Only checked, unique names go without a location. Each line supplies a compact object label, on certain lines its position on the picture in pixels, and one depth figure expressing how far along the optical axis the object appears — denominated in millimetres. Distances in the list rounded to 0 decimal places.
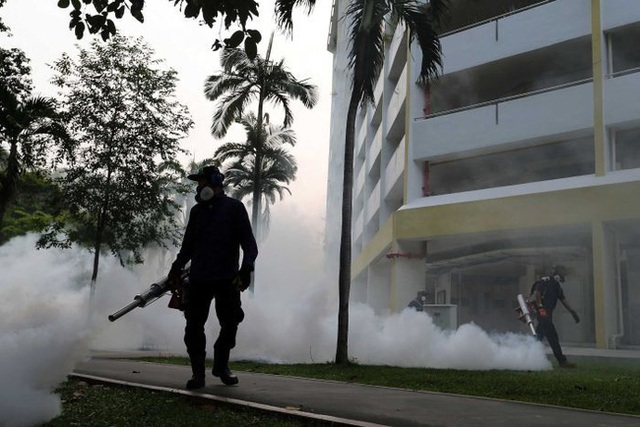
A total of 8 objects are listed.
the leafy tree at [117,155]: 17766
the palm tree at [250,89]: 25062
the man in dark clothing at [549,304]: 10953
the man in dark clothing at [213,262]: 5766
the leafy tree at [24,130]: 15727
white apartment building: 15969
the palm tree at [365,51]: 11242
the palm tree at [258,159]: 27406
